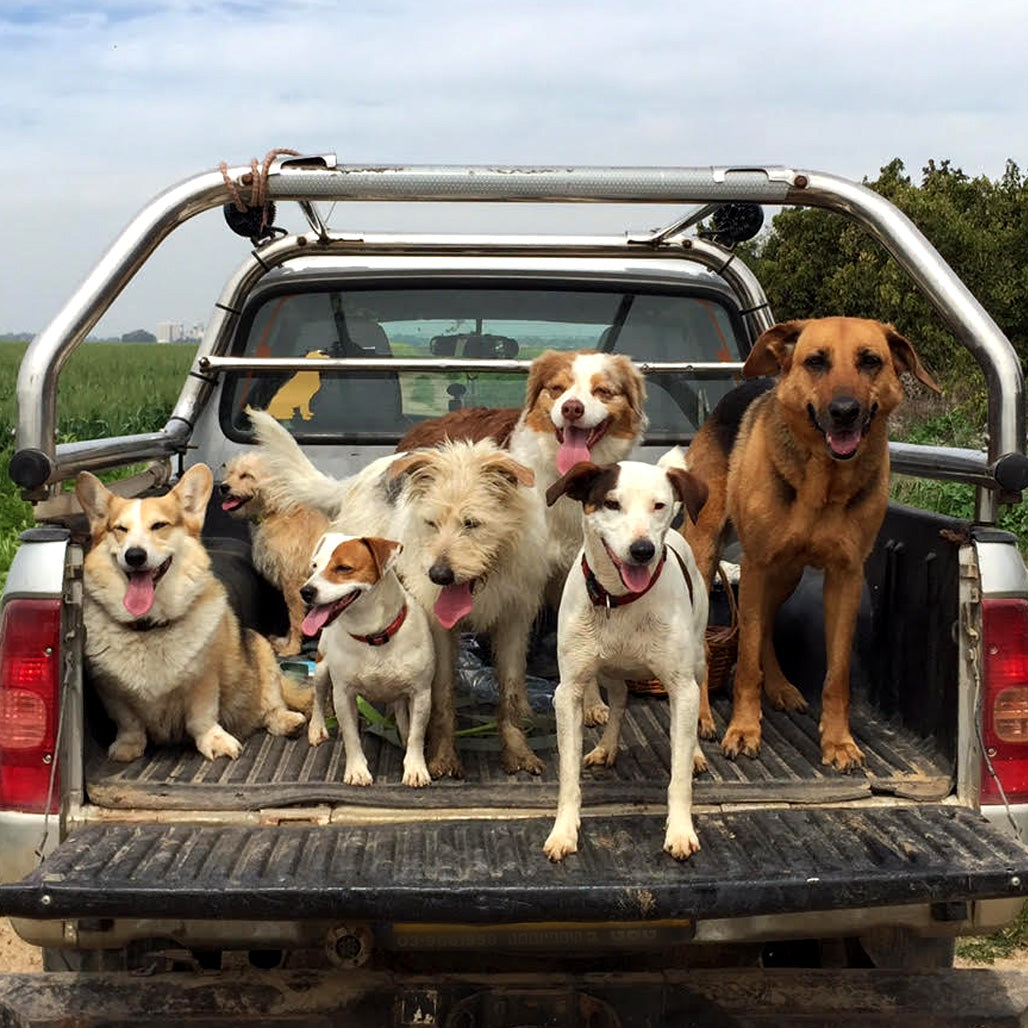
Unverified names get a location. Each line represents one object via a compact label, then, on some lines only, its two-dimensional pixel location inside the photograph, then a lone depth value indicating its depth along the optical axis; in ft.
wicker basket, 14.56
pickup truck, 8.67
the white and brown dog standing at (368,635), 11.66
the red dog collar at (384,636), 12.12
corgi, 11.59
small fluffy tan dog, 16.92
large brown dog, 11.95
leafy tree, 60.13
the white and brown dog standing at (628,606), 10.17
